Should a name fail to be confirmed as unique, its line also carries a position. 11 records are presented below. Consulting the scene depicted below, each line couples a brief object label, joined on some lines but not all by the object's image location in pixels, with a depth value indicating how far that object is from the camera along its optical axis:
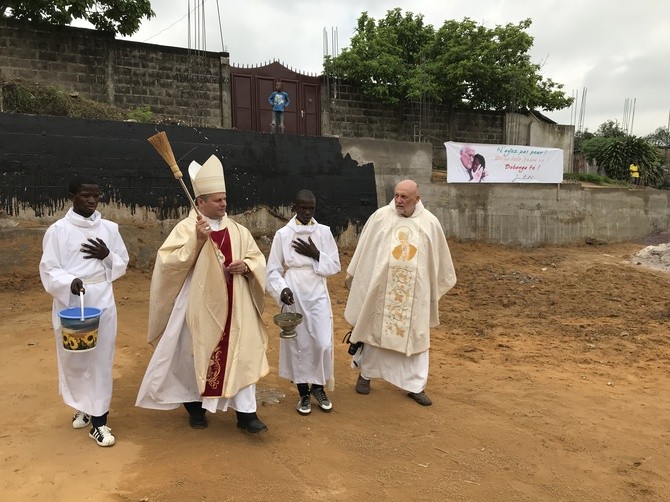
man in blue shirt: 14.00
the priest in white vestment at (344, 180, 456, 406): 4.92
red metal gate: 14.93
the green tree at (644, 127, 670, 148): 34.43
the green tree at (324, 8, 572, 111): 16.44
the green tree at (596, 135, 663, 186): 21.95
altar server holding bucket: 3.66
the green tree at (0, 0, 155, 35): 11.66
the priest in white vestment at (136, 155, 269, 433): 3.75
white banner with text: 13.83
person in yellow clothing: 20.39
